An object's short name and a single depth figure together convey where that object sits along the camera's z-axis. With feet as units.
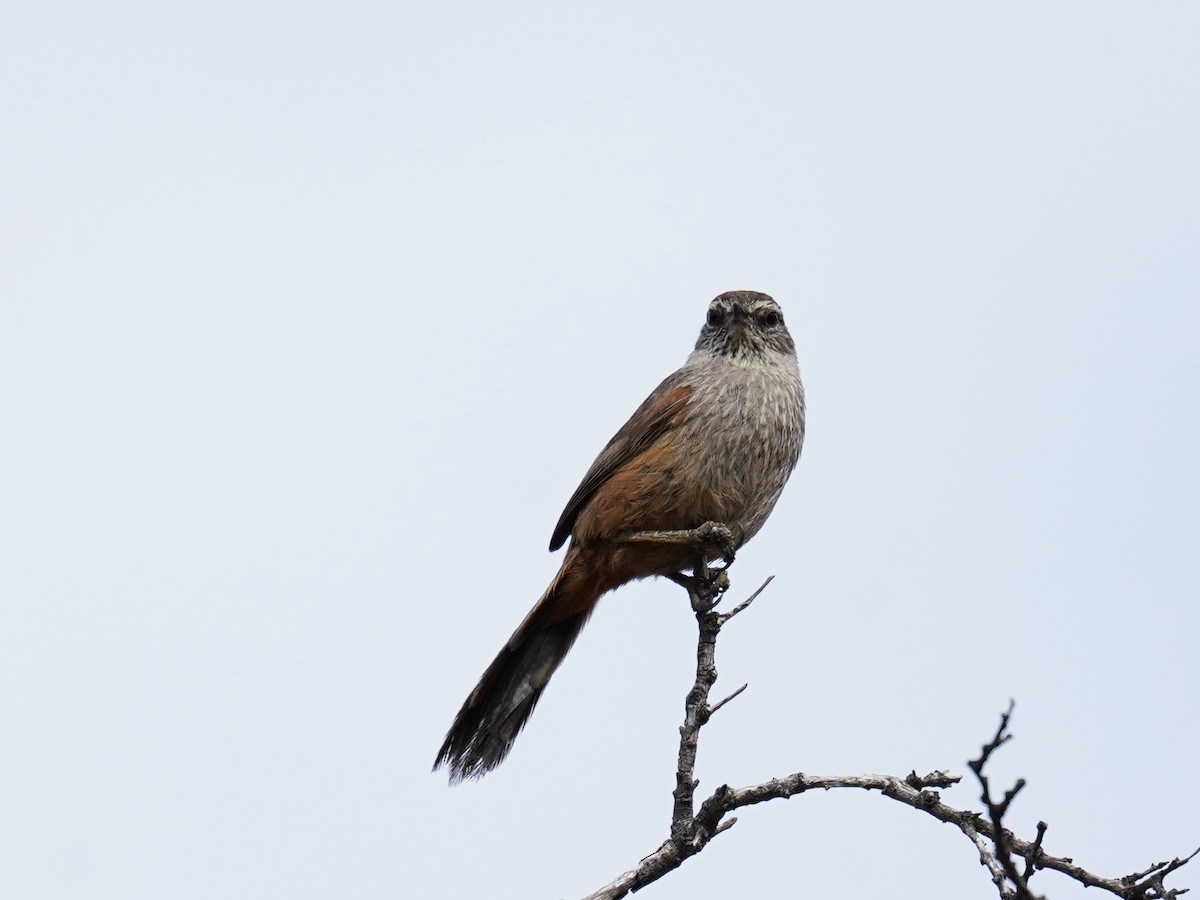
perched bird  38.52
